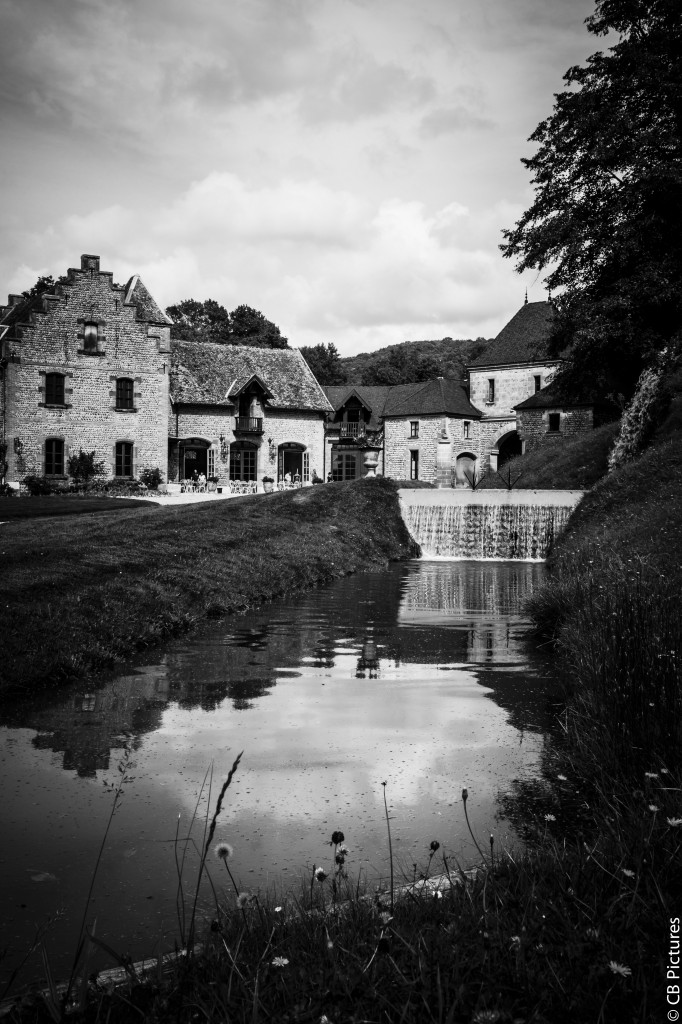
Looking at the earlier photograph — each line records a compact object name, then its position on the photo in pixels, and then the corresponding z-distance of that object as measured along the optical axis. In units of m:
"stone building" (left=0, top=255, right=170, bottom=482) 39.34
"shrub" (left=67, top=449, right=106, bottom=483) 40.00
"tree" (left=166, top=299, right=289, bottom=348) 72.88
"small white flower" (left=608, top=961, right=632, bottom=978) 2.38
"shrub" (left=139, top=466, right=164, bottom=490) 40.99
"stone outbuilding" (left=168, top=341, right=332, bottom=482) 46.78
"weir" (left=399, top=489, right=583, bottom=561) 23.38
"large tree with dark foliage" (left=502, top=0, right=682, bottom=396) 24.33
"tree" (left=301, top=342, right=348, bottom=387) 80.25
